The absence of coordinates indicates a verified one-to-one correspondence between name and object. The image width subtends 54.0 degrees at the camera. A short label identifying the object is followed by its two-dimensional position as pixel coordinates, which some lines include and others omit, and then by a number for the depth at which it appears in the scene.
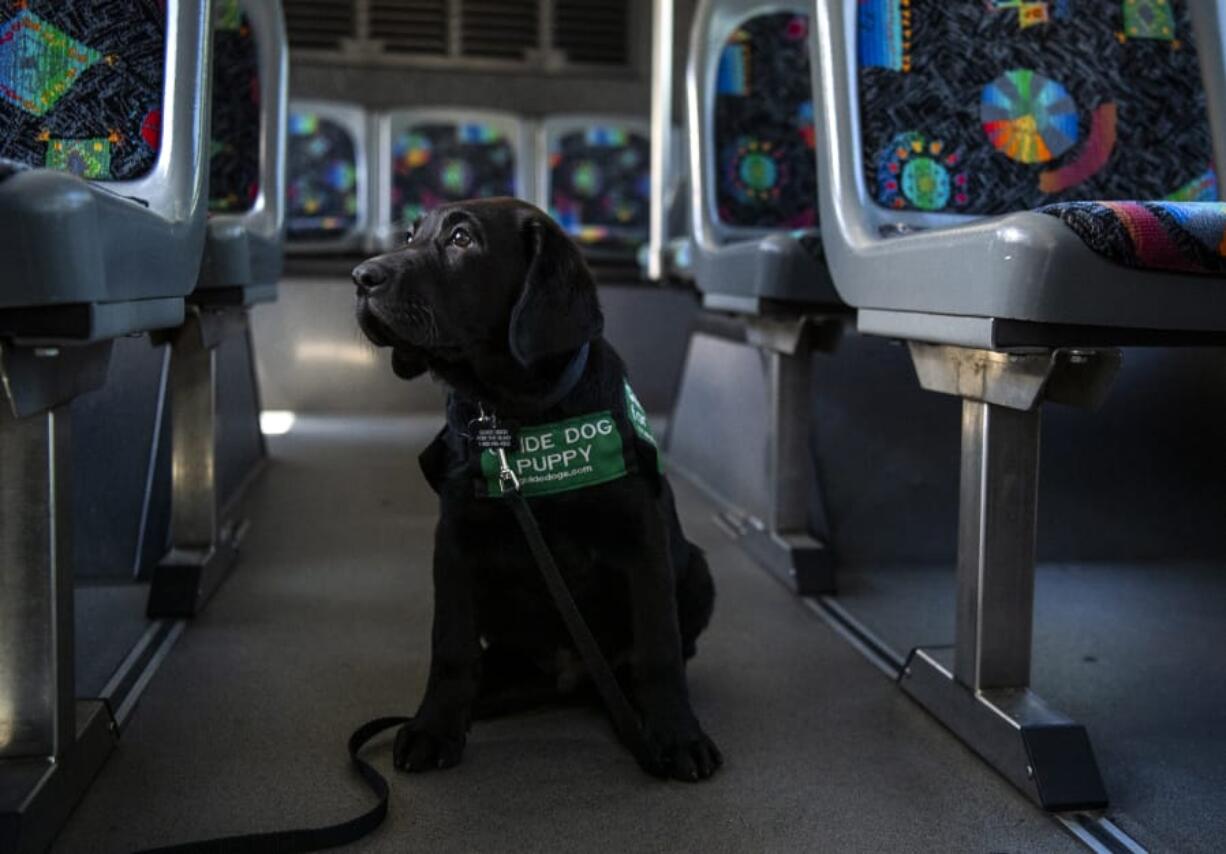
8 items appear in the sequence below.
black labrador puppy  1.35
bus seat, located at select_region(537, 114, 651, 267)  6.12
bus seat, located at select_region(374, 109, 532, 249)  6.15
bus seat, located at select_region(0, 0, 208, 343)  1.49
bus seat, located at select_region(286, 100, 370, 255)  6.00
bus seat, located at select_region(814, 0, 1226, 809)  1.19
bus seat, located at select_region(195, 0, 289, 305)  2.29
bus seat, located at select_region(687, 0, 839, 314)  2.76
